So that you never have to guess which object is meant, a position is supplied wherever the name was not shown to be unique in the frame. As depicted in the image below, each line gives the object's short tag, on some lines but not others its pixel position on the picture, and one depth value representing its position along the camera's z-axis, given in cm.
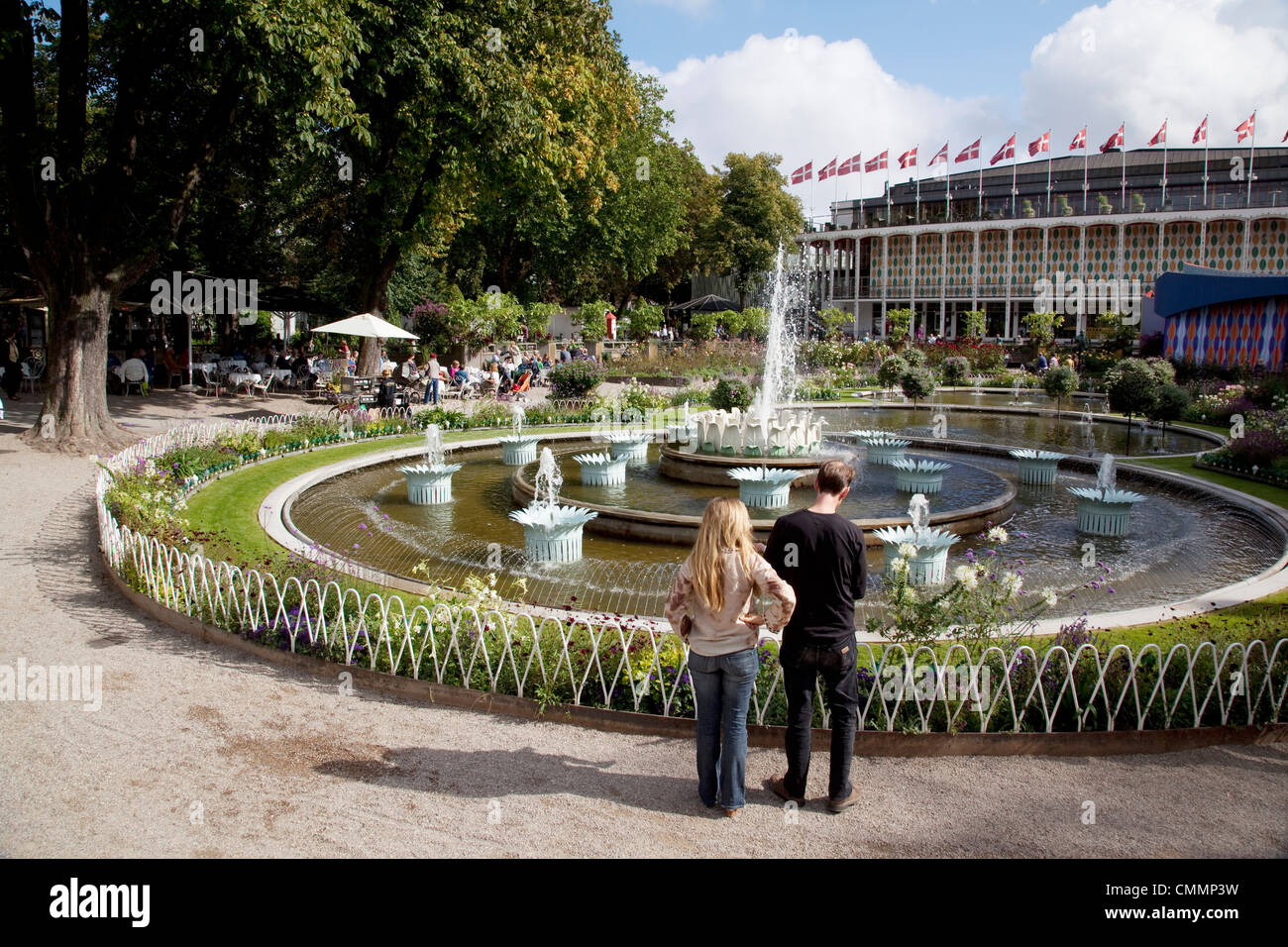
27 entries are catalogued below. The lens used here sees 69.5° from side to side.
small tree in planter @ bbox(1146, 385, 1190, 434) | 2004
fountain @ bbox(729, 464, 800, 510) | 1297
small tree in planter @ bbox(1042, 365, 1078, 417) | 2556
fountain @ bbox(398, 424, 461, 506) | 1421
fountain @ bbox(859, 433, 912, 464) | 1700
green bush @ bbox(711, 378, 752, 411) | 1825
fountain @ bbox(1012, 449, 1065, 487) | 1588
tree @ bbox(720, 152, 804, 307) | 6119
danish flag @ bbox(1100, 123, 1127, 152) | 5262
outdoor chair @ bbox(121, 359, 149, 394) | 2497
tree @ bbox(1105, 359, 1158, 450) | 1975
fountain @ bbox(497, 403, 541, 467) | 1775
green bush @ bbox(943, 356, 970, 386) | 3759
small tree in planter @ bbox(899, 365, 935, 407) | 2669
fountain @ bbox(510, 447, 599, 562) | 1084
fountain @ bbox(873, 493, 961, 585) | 1003
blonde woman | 473
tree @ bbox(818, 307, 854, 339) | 4844
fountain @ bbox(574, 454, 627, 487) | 1503
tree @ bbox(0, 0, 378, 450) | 1605
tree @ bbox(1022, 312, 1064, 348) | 4566
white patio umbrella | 2400
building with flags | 5928
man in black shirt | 482
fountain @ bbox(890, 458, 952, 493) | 1445
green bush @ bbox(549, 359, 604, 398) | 2406
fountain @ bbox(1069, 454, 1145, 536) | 1227
